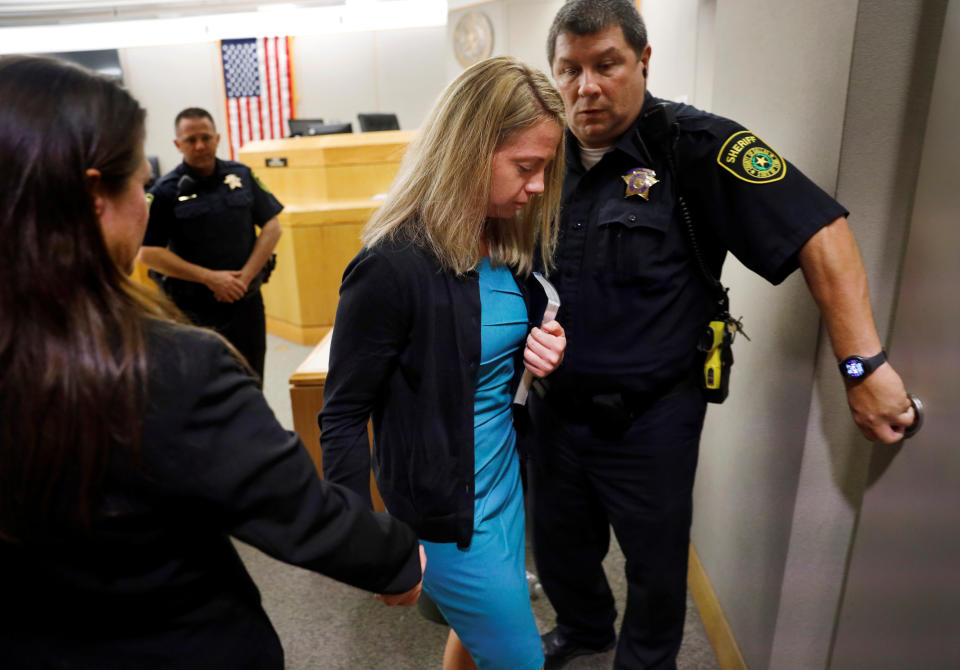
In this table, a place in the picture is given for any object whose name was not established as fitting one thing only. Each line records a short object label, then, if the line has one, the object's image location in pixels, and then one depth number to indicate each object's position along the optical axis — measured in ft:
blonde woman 3.57
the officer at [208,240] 8.99
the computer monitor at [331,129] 19.85
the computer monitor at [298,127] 21.09
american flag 26.96
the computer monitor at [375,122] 21.35
